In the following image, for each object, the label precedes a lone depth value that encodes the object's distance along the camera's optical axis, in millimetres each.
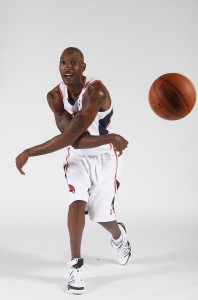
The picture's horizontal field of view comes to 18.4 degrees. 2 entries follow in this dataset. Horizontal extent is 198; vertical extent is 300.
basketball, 5012
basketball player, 4848
